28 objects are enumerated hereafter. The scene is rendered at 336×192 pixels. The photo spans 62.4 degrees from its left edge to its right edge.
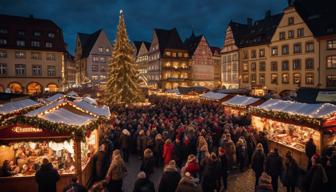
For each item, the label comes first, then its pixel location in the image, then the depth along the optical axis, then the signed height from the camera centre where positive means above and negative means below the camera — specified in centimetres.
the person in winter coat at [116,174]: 803 -247
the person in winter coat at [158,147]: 1180 -251
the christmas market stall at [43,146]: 880 -194
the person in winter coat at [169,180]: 721 -240
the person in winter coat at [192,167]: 800 -228
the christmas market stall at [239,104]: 1988 -124
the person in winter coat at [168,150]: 1041 -233
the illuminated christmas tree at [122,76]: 3147 +147
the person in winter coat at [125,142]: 1260 -245
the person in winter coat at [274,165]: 866 -246
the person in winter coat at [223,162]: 940 -253
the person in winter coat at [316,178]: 736 -245
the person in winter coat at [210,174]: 813 -256
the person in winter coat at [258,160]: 930 -247
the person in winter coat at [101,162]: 954 -255
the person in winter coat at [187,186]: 612 -218
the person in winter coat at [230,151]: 1055 -243
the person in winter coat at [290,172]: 830 -256
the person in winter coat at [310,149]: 1059 -238
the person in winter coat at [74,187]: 634 -229
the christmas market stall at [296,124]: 1119 -171
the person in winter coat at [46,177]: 777 -247
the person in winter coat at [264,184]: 597 -213
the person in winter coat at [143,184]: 655 -230
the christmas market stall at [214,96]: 2432 -81
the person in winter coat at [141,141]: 1236 -239
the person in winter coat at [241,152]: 1111 -262
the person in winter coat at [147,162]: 920 -246
